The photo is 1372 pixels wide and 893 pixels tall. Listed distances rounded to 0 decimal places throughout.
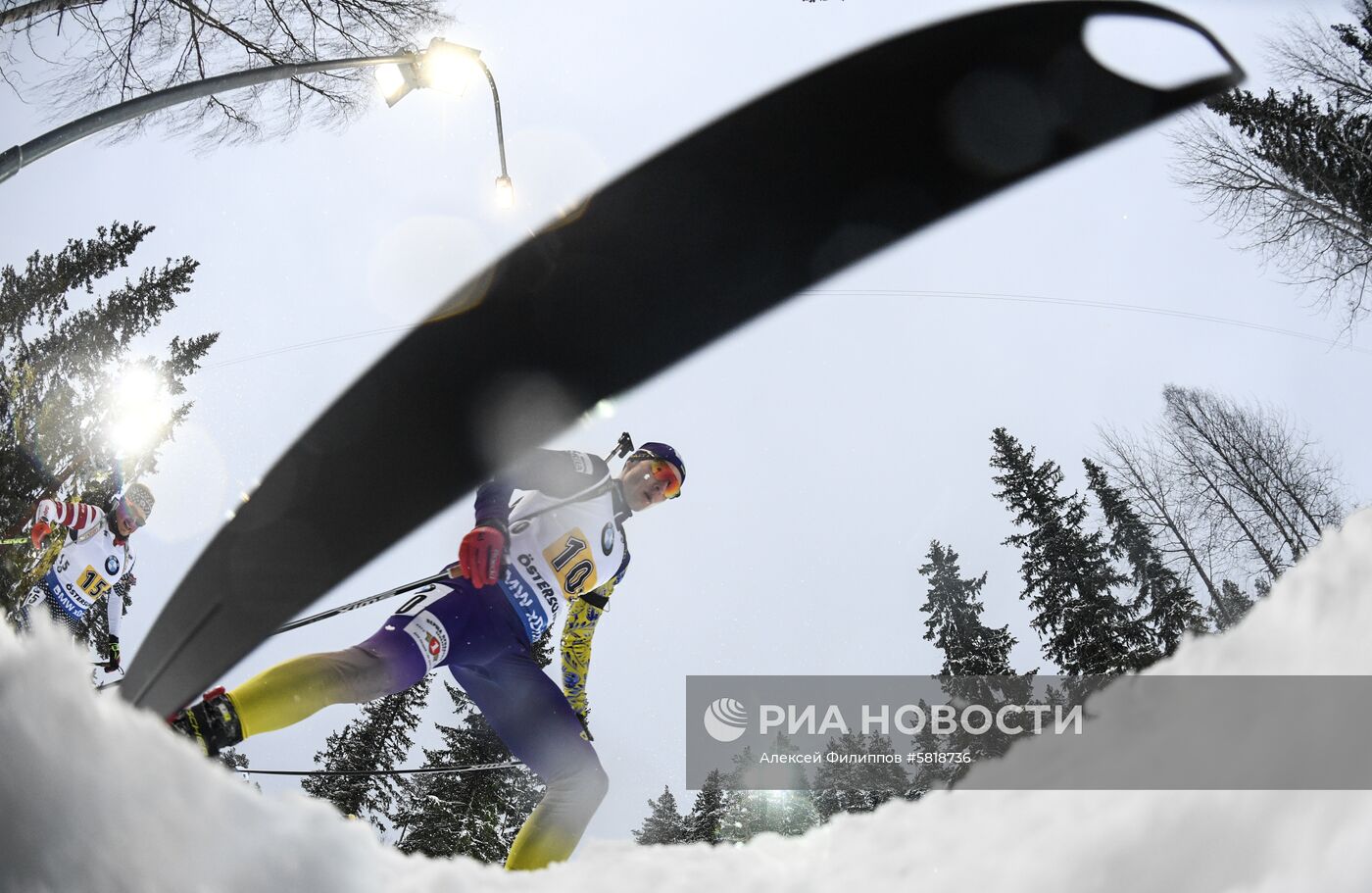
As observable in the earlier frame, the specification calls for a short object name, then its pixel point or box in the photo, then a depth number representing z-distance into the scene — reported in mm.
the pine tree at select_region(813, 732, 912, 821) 18562
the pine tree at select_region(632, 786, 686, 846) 18819
